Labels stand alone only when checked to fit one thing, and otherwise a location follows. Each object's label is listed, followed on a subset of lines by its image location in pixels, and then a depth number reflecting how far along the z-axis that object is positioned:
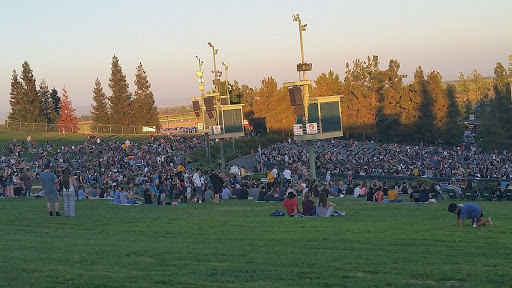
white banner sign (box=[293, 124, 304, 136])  40.38
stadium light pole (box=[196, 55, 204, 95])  59.25
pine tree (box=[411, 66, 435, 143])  91.25
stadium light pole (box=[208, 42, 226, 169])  54.12
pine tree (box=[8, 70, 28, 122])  98.62
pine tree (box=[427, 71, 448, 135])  91.56
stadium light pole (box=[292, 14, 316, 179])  39.85
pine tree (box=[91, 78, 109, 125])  106.62
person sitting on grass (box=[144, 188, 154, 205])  27.61
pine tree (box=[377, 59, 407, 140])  92.44
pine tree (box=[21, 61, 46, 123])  98.19
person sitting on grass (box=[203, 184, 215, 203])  28.72
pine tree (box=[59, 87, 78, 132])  118.64
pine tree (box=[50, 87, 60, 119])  110.04
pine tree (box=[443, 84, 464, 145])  91.96
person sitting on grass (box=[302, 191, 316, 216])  21.30
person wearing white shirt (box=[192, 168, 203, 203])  28.69
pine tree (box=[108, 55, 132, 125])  103.06
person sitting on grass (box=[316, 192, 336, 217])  20.92
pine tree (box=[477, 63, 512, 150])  79.08
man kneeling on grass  16.88
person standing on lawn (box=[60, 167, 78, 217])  20.09
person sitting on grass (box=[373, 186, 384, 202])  26.84
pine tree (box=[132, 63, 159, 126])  103.56
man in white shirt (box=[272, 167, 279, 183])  38.45
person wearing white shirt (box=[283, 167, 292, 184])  37.11
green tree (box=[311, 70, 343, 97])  99.01
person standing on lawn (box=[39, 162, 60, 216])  20.59
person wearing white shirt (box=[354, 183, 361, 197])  30.59
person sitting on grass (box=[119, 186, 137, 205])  27.47
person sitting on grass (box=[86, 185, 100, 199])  31.42
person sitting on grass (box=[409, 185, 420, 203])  25.77
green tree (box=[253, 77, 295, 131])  91.31
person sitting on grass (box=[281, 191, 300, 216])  21.77
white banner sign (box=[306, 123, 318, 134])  40.31
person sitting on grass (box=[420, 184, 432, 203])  25.80
